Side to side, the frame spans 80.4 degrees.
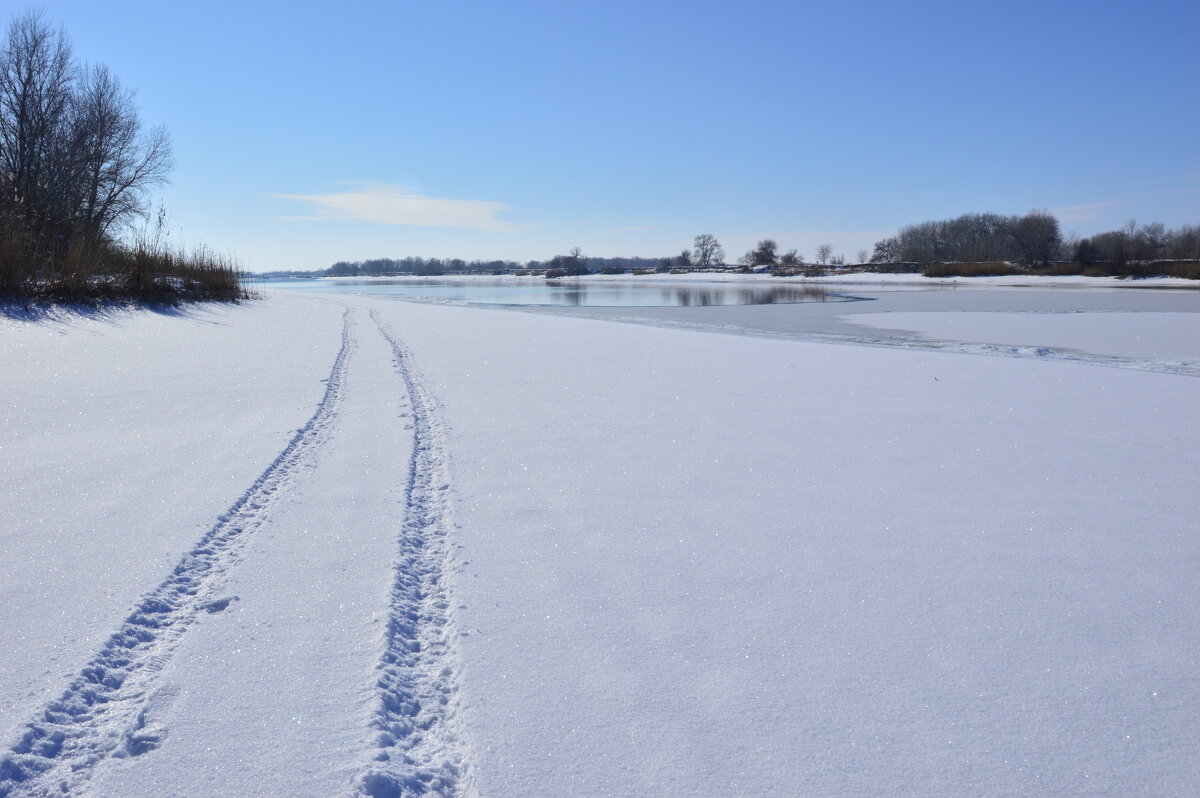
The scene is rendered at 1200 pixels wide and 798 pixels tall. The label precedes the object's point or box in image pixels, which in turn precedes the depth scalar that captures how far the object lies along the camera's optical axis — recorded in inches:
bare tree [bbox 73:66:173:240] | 978.1
